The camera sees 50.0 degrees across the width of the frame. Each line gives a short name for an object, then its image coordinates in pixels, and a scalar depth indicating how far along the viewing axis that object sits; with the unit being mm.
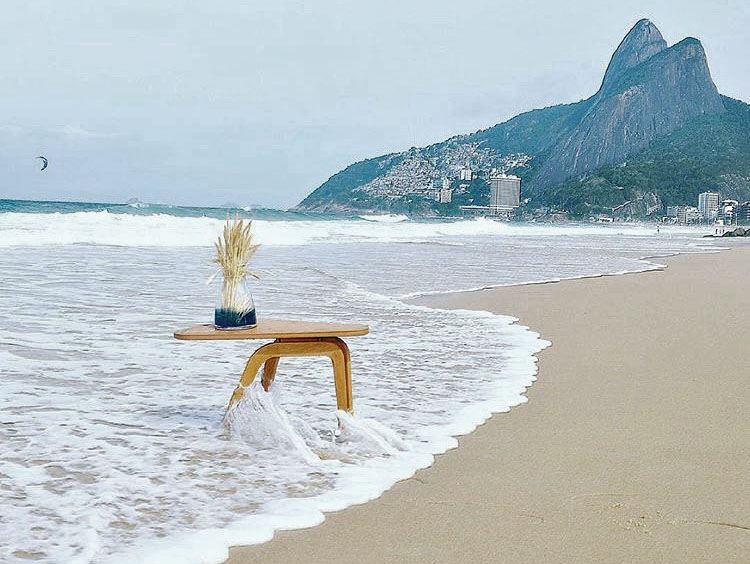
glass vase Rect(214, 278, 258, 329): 3643
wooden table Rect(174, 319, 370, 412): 3517
